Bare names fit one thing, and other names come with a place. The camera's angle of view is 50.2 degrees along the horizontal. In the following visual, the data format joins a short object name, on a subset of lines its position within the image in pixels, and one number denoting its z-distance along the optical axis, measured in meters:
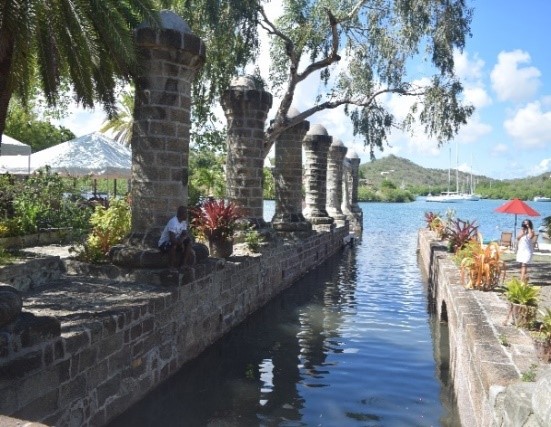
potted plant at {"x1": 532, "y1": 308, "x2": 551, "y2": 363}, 5.32
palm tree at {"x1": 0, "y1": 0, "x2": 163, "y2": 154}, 6.53
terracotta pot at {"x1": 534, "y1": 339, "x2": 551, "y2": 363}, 5.29
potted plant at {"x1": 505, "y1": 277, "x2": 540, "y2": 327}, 6.80
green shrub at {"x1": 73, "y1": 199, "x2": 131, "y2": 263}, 8.54
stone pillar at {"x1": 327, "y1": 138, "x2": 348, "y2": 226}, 28.19
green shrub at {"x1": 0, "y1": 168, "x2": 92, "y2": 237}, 11.46
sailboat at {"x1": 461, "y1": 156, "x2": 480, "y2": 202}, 128.10
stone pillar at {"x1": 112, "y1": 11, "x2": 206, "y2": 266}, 8.22
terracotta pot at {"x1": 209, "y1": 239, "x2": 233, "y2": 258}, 10.74
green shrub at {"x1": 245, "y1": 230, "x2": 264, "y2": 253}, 12.40
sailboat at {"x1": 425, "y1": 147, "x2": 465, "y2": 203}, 119.87
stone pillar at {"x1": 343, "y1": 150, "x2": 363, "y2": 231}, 33.84
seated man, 7.96
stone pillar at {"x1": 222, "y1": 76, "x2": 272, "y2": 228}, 13.16
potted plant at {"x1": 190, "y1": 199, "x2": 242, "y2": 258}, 10.75
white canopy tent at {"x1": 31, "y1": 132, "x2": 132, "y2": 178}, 14.89
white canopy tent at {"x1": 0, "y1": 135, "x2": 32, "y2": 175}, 12.96
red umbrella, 14.41
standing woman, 10.60
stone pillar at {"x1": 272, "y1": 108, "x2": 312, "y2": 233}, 18.05
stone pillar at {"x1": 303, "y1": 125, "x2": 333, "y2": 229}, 22.02
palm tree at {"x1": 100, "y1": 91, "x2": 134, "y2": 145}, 24.93
